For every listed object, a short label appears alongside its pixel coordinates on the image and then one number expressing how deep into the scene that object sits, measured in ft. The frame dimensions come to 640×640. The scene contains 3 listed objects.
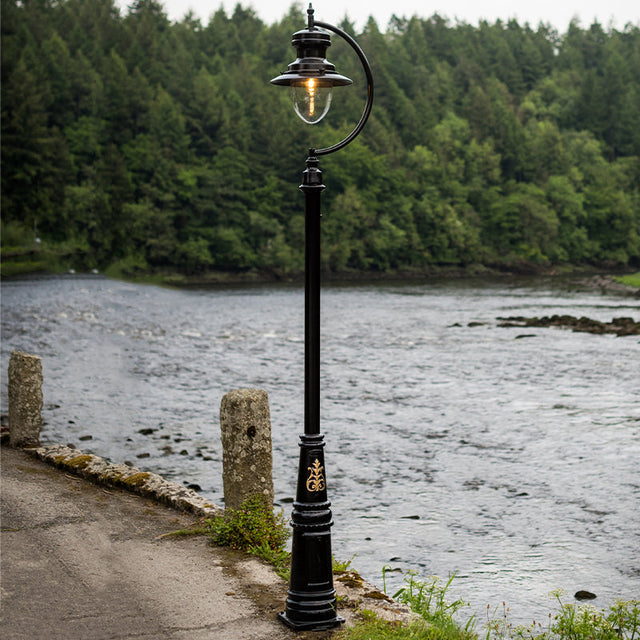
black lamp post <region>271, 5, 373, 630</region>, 21.62
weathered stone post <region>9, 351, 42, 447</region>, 41.27
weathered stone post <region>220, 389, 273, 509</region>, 28.22
